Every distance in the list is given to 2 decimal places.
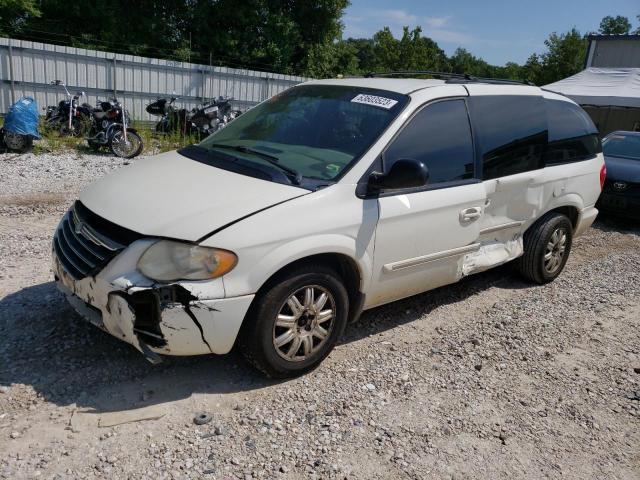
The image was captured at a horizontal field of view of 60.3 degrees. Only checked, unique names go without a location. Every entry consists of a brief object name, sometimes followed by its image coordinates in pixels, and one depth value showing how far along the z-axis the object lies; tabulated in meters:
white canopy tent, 16.44
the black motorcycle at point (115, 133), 10.56
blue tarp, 9.75
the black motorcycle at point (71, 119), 11.79
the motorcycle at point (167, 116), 13.33
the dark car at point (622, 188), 8.50
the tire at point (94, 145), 10.63
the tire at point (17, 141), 9.85
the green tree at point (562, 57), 40.69
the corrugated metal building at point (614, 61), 20.08
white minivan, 2.97
